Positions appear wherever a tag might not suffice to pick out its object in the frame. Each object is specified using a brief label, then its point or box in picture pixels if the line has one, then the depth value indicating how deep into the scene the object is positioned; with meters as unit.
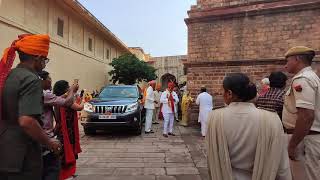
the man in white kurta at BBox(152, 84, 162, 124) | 7.38
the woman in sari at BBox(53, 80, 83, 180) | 2.69
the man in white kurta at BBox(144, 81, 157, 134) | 6.36
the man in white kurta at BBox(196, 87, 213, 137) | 5.90
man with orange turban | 1.39
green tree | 13.69
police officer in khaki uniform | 1.75
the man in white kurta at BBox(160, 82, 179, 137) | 6.09
